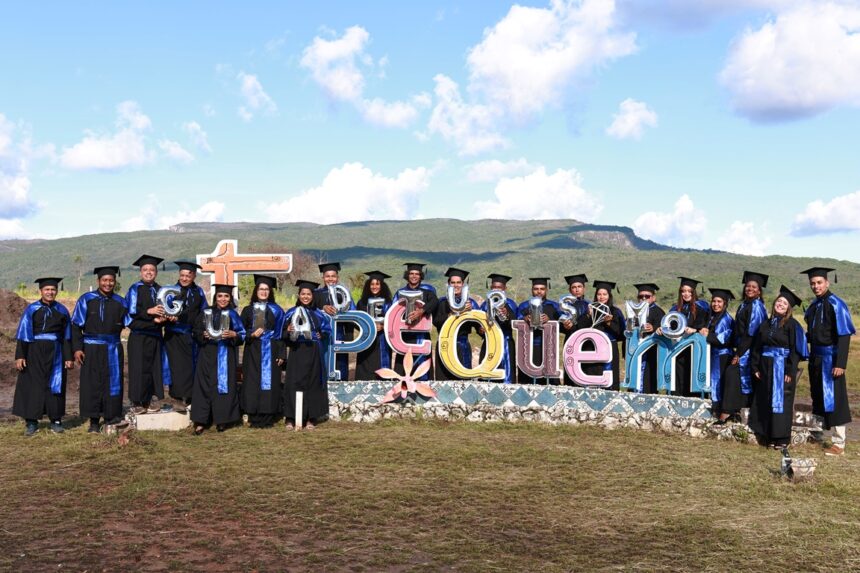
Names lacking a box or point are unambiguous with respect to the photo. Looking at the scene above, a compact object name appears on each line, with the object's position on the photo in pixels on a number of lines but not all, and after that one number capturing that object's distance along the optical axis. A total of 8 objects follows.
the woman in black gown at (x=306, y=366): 10.54
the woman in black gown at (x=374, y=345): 11.64
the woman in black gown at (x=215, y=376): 10.19
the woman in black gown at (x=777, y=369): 9.58
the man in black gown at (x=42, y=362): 10.12
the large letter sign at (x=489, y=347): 11.12
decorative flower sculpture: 11.05
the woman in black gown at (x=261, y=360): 10.43
